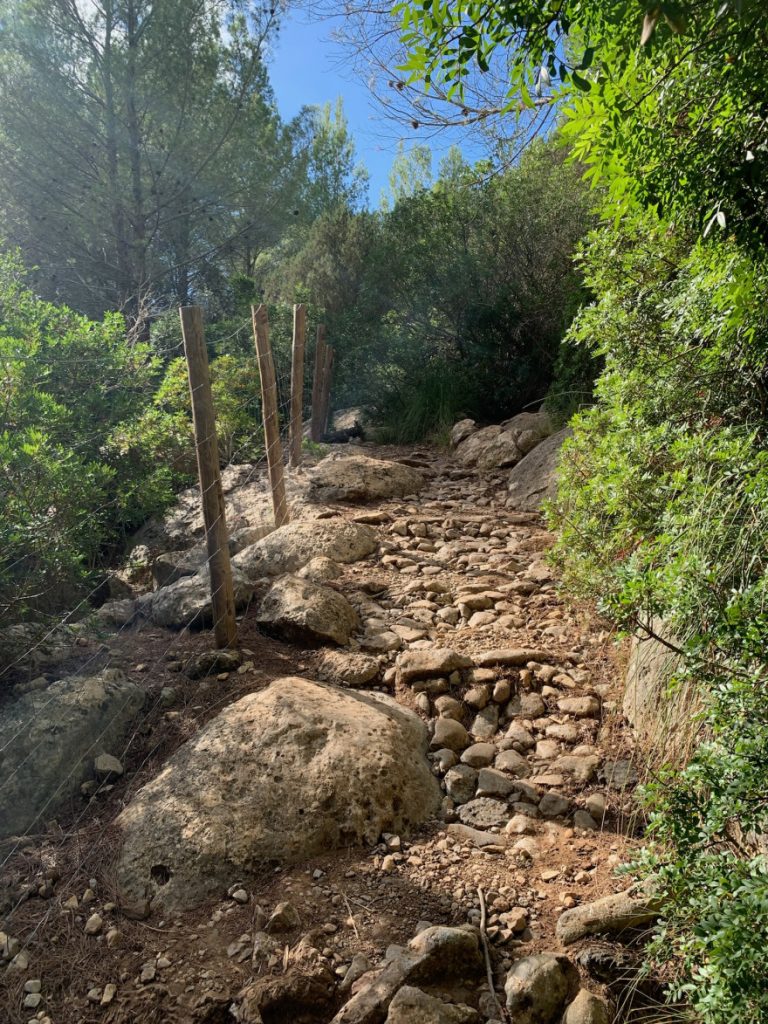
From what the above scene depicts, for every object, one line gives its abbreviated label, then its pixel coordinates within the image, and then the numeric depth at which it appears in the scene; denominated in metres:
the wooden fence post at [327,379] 9.59
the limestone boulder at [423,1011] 2.08
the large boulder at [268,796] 2.76
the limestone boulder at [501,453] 7.60
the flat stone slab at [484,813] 3.01
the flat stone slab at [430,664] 3.79
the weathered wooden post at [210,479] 3.98
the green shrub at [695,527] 1.84
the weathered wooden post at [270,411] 5.48
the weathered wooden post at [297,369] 6.77
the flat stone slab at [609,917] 2.34
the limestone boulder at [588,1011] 2.10
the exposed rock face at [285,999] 2.21
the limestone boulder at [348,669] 3.82
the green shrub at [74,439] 4.02
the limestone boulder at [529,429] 7.64
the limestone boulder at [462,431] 8.78
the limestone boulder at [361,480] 6.64
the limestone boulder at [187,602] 4.43
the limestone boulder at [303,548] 5.12
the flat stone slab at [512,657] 3.86
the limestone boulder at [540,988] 2.15
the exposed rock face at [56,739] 3.15
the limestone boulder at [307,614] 4.14
